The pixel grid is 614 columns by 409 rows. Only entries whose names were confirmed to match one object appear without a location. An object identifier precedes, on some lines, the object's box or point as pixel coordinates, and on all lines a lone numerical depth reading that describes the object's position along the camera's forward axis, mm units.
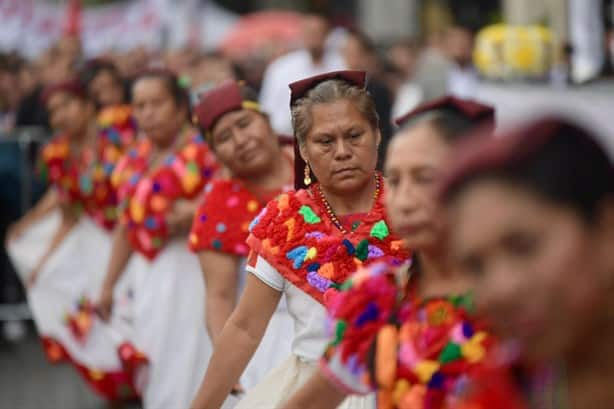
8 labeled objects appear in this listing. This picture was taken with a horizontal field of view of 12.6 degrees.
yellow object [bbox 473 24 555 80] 25114
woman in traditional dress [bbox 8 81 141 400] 17875
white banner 39825
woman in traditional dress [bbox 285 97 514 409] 5668
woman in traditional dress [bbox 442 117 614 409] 3956
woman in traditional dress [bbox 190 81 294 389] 11091
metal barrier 24435
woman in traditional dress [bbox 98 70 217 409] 13800
